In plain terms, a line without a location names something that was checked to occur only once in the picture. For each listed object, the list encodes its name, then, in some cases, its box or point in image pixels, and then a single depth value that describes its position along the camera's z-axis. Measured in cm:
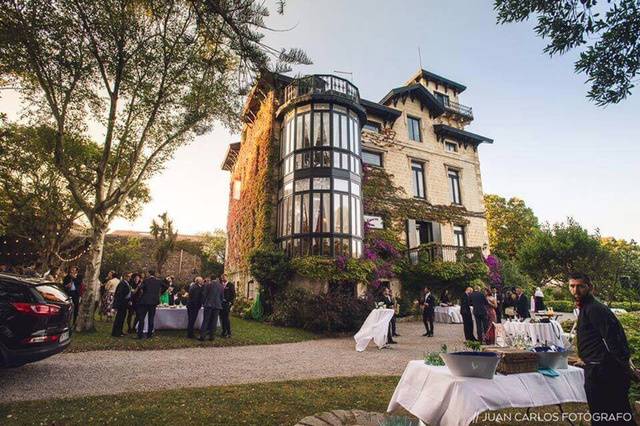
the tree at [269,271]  1478
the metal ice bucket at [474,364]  285
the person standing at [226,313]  1029
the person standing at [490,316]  888
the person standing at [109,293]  1311
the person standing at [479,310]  1015
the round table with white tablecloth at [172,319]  1051
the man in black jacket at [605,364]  282
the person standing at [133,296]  965
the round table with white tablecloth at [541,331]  887
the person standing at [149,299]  910
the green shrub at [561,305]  2605
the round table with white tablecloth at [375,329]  932
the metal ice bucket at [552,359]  318
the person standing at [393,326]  1104
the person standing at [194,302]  988
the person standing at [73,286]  1101
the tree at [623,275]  1742
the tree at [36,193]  1732
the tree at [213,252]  3733
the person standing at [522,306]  1211
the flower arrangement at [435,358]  333
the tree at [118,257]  3028
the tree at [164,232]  2932
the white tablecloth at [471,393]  265
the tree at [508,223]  3591
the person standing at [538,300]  1625
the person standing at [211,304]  960
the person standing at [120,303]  935
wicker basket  301
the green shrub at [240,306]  1661
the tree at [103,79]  780
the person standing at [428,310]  1179
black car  483
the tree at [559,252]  2400
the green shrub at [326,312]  1199
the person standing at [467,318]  1010
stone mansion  1562
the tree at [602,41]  405
